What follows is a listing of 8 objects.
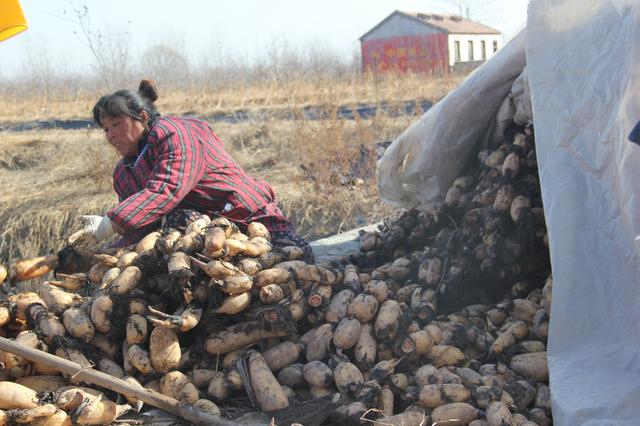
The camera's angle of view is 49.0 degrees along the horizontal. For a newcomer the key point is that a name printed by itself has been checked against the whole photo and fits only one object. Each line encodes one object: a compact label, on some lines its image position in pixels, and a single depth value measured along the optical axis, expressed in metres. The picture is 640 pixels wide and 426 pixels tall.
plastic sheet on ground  3.84
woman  3.04
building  35.39
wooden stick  2.10
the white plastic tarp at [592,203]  1.99
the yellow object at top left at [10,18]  3.00
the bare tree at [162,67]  28.93
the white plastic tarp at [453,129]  3.11
